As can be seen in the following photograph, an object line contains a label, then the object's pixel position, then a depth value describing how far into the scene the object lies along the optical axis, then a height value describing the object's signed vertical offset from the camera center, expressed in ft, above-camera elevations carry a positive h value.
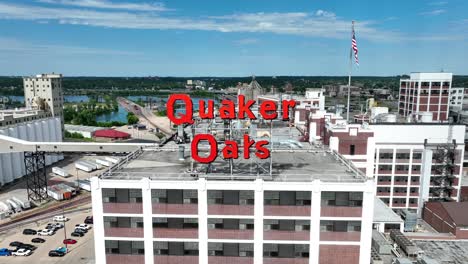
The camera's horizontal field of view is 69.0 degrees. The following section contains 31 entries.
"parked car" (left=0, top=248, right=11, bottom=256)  252.21 -122.55
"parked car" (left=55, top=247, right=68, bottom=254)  254.68 -122.48
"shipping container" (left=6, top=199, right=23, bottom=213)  333.01 -117.55
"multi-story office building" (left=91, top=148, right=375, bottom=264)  139.23 -54.18
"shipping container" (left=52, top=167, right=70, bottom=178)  439.22 -111.20
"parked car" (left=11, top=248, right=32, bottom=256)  252.62 -123.29
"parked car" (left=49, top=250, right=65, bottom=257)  251.60 -123.31
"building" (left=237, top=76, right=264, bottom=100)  619.26 -7.30
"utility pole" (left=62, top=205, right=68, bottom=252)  268.82 -122.16
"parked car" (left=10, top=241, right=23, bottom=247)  262.73 -121.74
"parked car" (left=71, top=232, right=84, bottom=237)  284.61 -123.12
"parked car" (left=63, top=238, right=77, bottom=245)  266.61 -122.05
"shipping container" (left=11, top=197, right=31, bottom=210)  338.32 -116.90
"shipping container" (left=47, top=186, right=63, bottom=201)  365.61 -115.19
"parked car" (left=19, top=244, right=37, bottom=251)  259.64 -122.39
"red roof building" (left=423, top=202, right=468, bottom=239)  240.53 -95.47
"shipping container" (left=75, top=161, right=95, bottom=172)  464.03 -109.82
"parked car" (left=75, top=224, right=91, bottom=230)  295.34 -121.33
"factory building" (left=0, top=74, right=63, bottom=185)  408.26 -46.81
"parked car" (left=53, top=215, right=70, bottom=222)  312.29 -121.37
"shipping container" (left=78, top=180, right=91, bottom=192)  395.26 -115.23
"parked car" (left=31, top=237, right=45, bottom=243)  271.28 -122.49
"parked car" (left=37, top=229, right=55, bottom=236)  285.64 -122.67
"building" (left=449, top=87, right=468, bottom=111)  604.29 -34.80
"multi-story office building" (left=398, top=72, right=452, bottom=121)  526.16 -6.95
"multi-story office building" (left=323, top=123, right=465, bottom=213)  299.17 -62.85
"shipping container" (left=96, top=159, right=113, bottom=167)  499.51 -111.40
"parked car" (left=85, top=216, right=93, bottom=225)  308.40 -121.38
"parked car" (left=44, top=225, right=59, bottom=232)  293.76 -121.99
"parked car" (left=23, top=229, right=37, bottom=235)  286.05 -122.15
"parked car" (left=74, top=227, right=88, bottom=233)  289.53 -121.77
